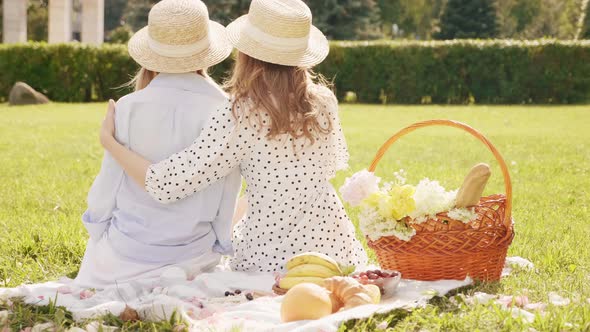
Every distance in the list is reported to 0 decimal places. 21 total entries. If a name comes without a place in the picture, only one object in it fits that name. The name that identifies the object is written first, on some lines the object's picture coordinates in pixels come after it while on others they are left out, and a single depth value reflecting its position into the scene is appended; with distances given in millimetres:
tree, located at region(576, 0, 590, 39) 30466
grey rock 19734
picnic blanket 3322
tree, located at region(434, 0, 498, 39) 40188
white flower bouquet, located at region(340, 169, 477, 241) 3918
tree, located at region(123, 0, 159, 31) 32562
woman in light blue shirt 4102
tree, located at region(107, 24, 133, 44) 34312
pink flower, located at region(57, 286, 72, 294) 3857
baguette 3881
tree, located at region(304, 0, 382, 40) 32250
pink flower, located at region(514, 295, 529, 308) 3590
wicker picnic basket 3910
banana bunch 3698
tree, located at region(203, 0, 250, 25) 30734
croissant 3479
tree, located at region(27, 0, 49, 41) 48250
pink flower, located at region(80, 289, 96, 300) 3816
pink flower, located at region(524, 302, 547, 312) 3500
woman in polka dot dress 3967
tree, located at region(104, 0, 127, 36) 53688
